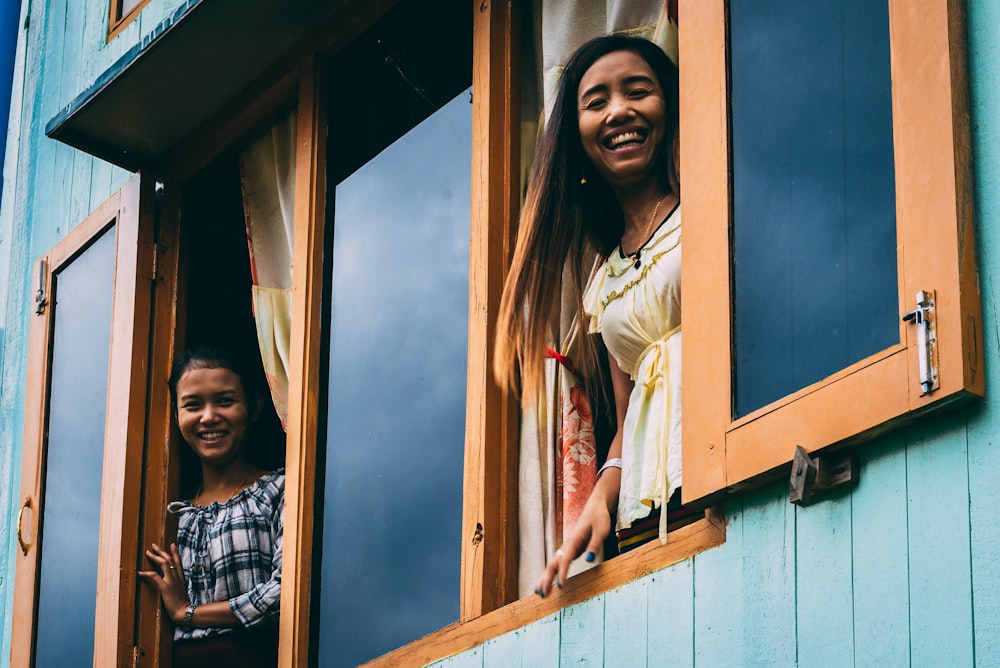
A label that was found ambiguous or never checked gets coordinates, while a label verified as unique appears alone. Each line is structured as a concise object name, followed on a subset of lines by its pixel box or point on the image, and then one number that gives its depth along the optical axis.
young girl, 5.35
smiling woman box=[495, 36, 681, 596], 4.35
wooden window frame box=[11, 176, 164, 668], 5.36
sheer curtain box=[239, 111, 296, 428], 5.56
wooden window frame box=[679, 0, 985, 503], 3.26
